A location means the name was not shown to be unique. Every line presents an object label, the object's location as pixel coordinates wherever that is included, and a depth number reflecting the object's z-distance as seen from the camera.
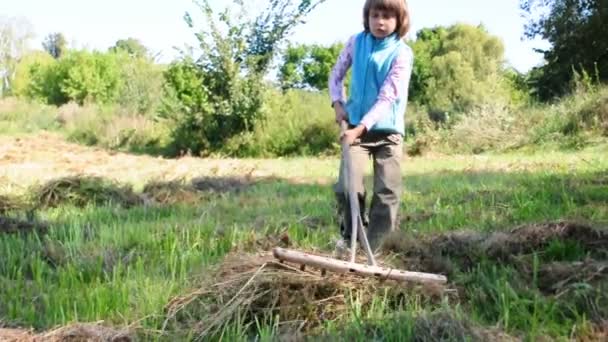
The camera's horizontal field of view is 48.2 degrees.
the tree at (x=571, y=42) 21.17
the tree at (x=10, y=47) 44.56
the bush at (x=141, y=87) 26.30
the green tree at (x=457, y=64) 28.37
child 3.68
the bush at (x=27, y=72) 40.53
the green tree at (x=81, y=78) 37.09
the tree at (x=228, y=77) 18.45
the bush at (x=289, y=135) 18.23
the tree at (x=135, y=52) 30.21
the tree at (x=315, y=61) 47.50
